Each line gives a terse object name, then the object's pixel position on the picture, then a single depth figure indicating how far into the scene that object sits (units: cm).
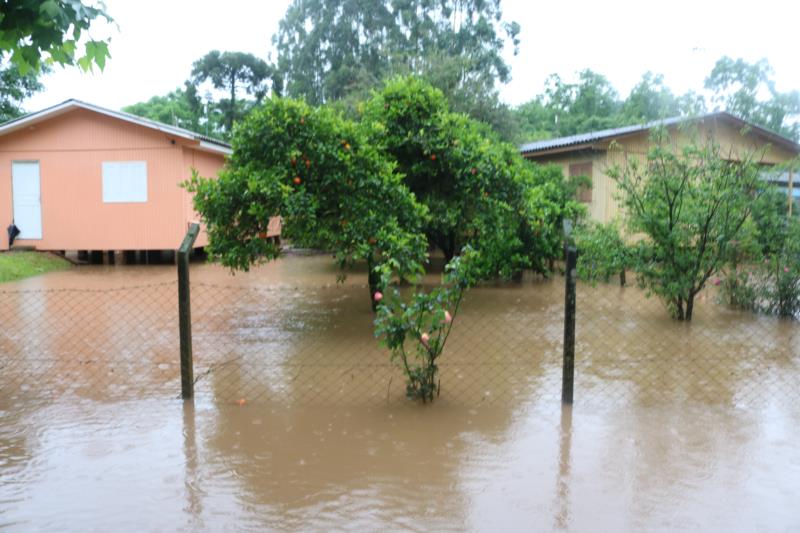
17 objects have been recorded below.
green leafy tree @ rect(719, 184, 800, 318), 888
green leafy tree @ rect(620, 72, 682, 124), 3057
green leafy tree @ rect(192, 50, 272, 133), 3406
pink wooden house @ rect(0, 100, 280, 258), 1655
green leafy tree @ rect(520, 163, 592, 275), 1163
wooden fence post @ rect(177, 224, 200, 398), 516
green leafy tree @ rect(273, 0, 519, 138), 3356
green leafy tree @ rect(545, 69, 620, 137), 3788
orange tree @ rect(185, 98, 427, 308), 779
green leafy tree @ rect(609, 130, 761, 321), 856
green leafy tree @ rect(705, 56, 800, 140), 2939
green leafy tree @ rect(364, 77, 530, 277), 911
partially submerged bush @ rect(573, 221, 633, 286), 915
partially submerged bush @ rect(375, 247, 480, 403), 527
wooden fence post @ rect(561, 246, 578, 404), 512
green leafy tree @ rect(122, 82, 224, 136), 3547
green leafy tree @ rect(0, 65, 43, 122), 2455
